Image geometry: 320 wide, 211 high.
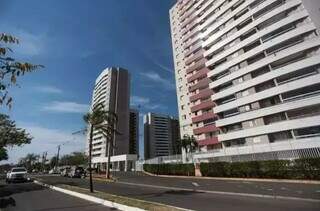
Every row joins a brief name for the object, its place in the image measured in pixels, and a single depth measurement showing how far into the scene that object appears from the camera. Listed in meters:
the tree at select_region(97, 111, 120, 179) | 12.75
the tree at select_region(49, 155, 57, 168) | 65.85
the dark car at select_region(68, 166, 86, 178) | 26.74
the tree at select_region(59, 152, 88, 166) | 49.85
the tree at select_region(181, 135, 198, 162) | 35.80
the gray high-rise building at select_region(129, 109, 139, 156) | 75.01
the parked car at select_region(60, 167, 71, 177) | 30.04
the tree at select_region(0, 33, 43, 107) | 2.29
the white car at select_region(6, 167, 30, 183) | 20.52
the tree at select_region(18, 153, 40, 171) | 73.40
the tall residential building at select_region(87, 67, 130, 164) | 67.12
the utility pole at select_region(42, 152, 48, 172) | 64.84
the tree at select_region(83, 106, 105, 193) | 12.14
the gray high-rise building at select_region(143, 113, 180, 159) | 82.52
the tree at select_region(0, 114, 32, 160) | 22.33
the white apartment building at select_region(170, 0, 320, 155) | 21.88
